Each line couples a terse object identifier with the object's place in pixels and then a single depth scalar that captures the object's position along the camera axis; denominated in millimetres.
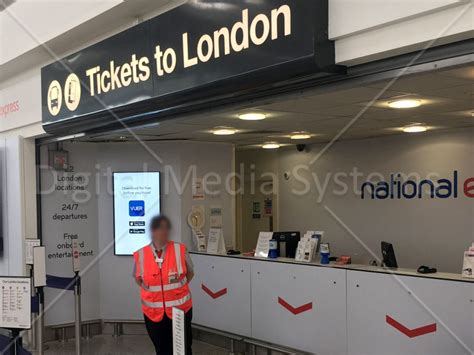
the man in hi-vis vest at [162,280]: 4309
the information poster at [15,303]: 3754
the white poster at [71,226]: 6254
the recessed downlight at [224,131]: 5438
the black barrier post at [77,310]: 5219
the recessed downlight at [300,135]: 6227
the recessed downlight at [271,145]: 7623
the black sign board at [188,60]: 2783
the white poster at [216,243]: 6117
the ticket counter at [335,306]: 4016
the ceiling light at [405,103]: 4070
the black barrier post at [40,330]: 5080
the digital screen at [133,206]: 6387
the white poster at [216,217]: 6637
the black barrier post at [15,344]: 3764
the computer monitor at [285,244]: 5980
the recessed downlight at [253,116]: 4473
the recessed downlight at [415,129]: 5993
